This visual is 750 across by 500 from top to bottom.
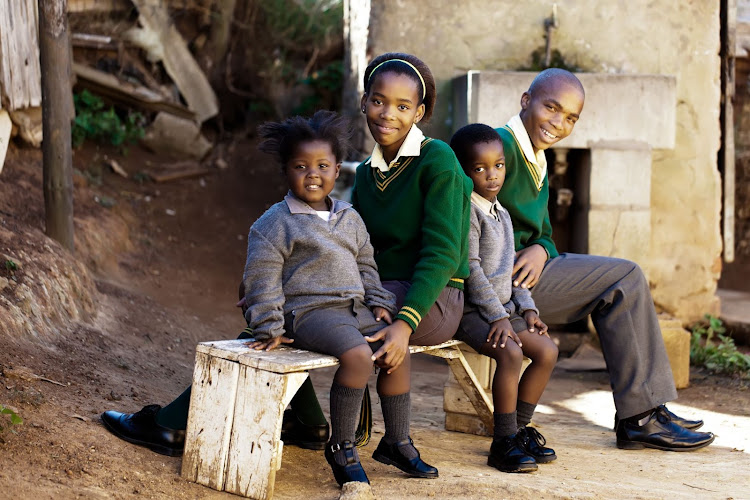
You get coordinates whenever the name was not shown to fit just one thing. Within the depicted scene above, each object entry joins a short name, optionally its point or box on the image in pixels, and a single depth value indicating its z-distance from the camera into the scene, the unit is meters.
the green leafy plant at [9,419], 2.88
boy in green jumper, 3.66
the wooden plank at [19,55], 5.46
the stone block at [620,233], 5.84
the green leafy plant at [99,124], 7.68
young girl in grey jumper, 2.93
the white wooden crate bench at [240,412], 2.81
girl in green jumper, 3.10
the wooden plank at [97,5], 7.58
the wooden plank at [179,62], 8.46
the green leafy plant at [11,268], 4.15
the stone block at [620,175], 5.77
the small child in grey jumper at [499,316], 3.34
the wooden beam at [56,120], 4.81
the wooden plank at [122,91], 7.91
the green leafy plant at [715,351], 5.54
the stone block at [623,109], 5.69
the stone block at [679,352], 5.22
